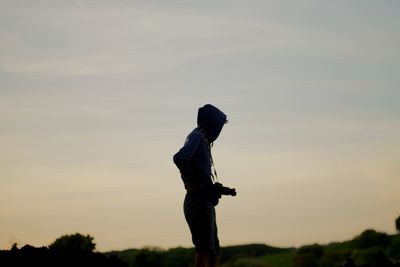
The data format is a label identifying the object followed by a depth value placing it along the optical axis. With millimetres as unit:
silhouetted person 10445
